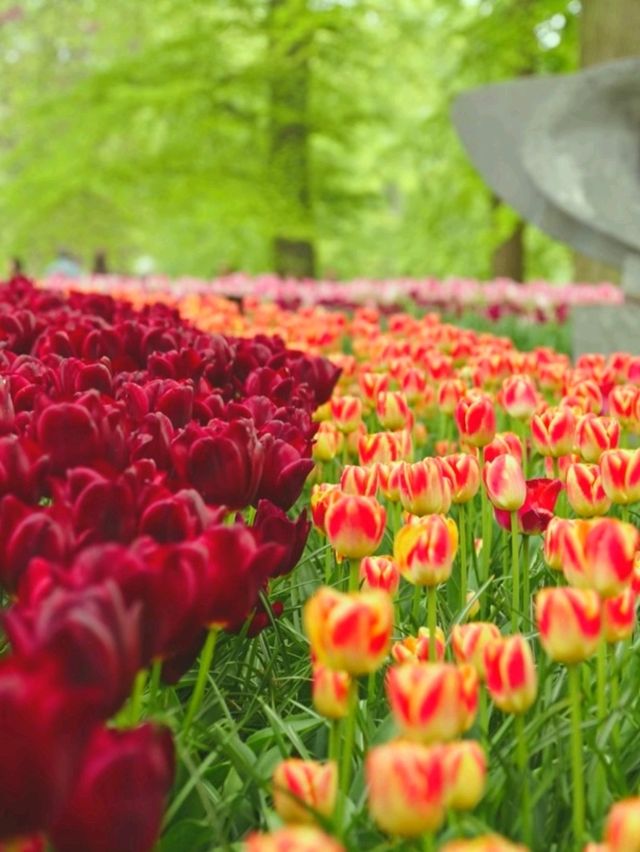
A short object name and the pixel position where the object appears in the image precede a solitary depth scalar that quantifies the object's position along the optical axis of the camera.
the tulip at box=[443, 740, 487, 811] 1.05
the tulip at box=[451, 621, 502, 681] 1.31
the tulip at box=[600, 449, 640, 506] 1.91
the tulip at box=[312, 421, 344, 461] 2.77
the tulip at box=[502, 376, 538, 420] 2.93
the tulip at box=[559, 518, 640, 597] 1.32
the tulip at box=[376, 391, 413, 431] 2.86
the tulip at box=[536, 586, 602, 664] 1.22
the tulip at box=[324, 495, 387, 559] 1.58
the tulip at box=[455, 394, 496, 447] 2.54
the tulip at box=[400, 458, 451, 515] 1.87
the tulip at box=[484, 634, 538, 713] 1.23
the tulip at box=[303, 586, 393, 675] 1.12
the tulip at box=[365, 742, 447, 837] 0.96
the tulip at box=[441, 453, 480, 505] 2.14
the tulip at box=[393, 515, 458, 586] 1.57
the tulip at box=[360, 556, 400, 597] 1.75
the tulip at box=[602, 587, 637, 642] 1.42
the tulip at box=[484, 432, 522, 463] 2.22
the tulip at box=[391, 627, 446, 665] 1.54
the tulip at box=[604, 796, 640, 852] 0.97
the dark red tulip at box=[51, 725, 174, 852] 0.91
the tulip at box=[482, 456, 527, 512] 1.91
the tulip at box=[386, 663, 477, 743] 1.04
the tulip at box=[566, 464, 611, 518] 1.95
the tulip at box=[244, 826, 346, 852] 0.84
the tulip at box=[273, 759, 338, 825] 1.12
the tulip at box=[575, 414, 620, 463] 2.28
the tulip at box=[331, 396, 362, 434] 3.03
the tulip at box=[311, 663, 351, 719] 1.25
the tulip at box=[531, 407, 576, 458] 2.43
